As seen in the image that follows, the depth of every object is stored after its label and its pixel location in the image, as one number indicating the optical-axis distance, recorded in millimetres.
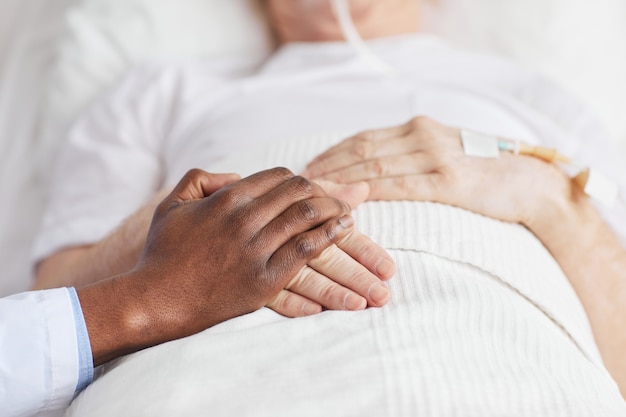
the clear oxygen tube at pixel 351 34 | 1351
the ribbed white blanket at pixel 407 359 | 662
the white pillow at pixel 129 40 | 1432
